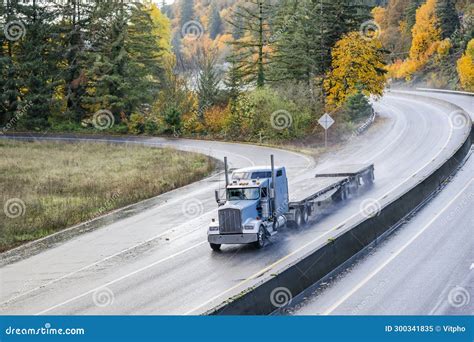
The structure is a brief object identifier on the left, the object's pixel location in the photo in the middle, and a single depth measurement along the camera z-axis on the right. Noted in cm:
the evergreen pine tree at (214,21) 19625
